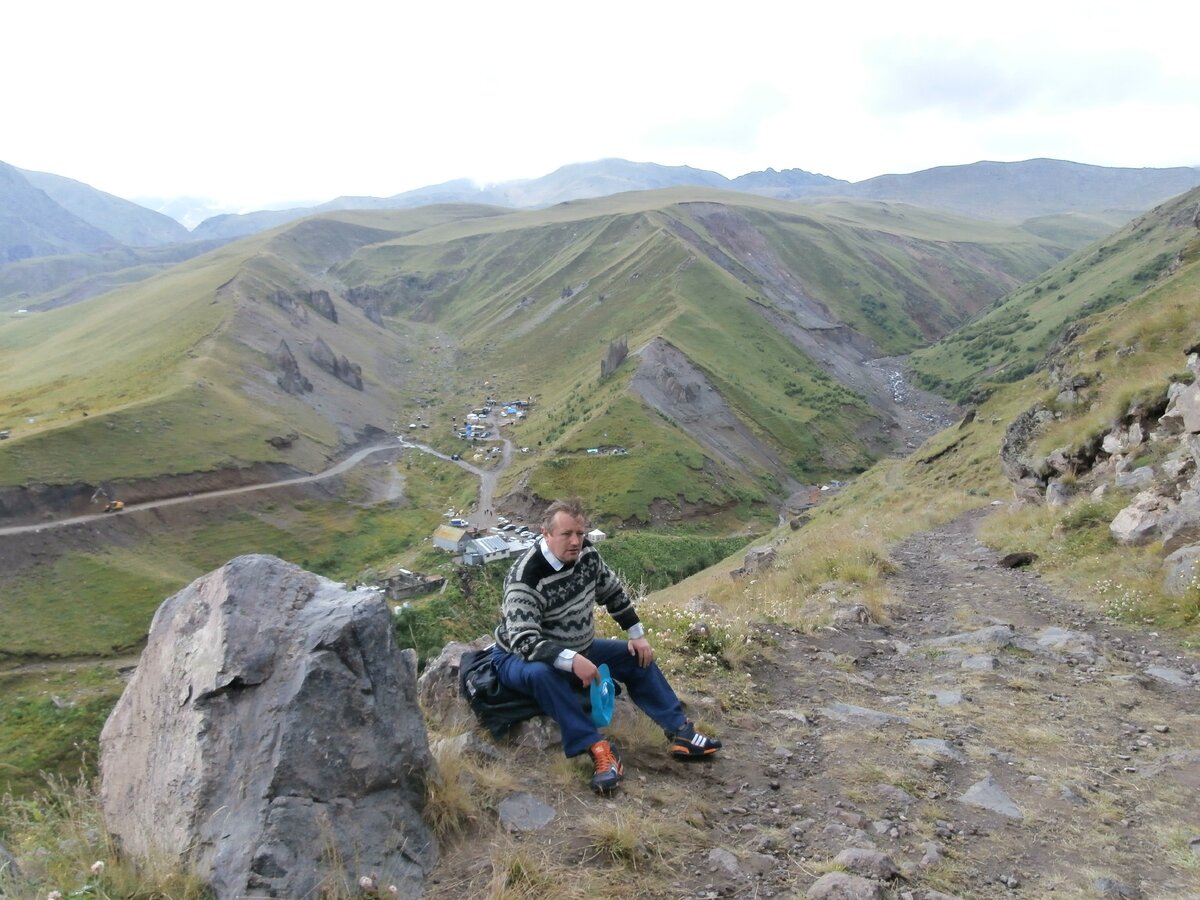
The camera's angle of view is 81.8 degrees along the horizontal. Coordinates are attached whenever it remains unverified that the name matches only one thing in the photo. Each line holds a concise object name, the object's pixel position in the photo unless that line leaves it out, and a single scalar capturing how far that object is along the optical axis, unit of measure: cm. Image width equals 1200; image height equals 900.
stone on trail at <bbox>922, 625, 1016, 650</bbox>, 1087
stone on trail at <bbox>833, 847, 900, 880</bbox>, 508
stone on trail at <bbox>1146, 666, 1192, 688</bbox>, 890
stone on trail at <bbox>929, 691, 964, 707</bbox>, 879
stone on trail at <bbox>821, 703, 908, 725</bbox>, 823
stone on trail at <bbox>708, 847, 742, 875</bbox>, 526
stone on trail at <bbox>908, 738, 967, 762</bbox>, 721
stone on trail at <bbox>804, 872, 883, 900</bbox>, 479
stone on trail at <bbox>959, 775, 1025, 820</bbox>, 616
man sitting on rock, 644
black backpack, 700
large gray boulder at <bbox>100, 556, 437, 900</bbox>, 477
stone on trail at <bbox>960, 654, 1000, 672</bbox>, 991
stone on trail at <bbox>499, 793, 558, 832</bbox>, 563
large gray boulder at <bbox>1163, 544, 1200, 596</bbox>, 1079
